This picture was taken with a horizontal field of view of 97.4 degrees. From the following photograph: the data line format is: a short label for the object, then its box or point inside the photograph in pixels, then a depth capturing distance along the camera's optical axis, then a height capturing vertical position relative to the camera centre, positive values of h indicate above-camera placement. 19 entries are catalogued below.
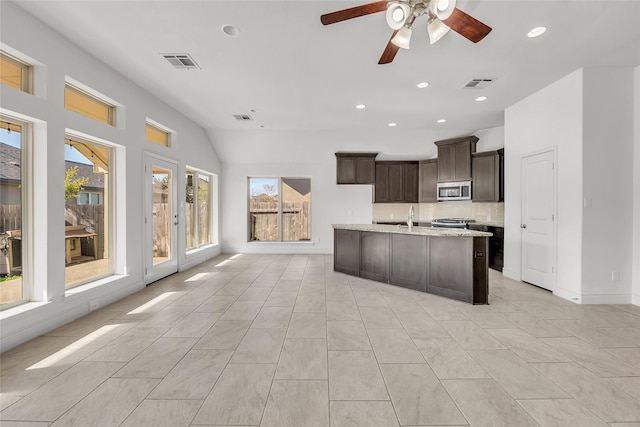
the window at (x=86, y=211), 3.29 +0.02
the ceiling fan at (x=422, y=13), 1.97 +1.44
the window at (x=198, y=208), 6.41 +0.11
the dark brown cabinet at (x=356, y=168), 7.49 +1.19
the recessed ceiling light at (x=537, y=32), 2.76 +1.80
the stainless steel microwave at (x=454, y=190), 6.26 +0.51
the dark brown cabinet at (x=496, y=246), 5.42 -0.67
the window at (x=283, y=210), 7.96 +0.07
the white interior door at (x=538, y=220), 4.10 -0.12
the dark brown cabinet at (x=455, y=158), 6.27 +1.27
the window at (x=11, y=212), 2.61 +0.01
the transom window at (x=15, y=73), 2.53 +1.31
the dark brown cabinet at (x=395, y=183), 7.52 +0.78
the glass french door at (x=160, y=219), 4.47 -0.12
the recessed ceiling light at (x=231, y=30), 2.77 +1.83
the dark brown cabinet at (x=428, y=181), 7.10 +0.80
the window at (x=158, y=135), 4.80 +1.39
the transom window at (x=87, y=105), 3.25 +1.34
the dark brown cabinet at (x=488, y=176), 5.65 +0.75
